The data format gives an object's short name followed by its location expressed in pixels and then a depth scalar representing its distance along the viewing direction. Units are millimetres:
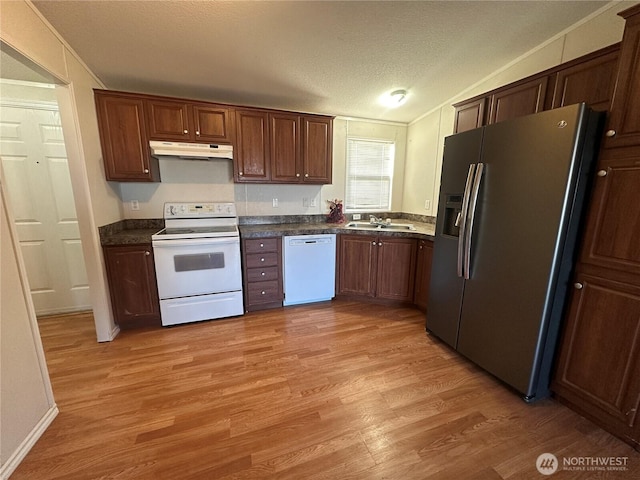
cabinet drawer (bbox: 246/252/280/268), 2740
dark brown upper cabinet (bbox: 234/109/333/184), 2740
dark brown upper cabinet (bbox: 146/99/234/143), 2432
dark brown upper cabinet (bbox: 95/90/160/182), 2303
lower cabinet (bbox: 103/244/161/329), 2311
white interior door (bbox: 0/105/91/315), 2414
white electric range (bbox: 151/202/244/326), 2414
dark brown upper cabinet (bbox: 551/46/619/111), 1457
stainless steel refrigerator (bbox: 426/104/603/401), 1370
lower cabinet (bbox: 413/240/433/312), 2678
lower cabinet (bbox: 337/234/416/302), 2883
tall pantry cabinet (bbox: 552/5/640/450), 1239
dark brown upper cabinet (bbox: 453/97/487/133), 2182
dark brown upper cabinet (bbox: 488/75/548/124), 1812
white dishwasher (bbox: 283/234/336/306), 2869
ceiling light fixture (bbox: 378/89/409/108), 2748
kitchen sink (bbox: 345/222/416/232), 3205
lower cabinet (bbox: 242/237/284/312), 2730
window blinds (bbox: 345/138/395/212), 3551
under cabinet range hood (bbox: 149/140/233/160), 2393
